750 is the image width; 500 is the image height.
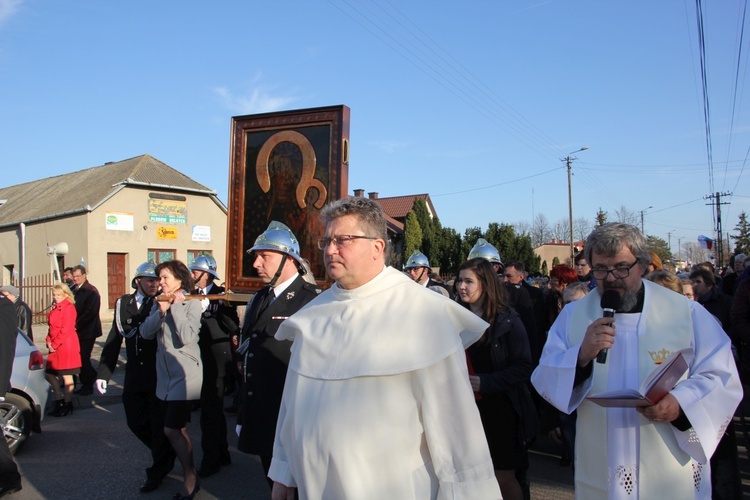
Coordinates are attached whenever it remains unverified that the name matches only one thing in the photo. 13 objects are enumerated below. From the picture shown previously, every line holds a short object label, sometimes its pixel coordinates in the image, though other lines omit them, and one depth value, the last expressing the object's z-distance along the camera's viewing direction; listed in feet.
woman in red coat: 28.25
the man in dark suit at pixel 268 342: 11.99
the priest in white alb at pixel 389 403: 6.79
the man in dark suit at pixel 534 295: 20.62
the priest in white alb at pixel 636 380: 7.90
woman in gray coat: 16.07
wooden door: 80.79
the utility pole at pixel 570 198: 106.31
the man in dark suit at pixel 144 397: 17.53
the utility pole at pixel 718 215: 134.05
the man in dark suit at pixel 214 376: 19.21
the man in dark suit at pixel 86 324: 33.14
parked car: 21.39
